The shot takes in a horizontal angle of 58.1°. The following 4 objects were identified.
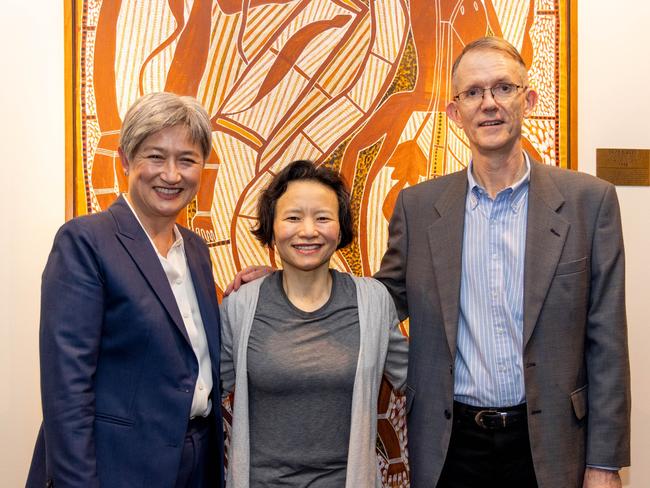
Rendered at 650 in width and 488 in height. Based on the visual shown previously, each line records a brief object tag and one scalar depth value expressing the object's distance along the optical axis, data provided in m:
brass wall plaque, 2.42
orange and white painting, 2.29
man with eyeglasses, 1.64
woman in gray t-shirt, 1.59
